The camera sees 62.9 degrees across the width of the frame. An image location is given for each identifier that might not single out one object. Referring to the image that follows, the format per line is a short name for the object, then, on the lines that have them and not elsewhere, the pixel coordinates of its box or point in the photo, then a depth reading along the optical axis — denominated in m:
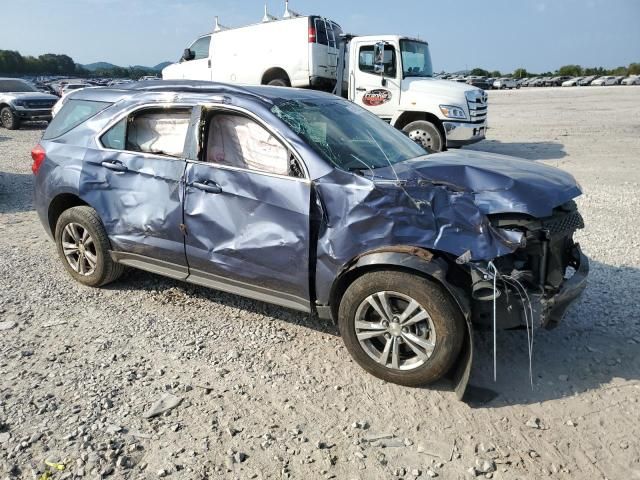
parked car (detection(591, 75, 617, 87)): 65.14
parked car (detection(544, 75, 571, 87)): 71.23
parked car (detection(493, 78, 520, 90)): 64.69
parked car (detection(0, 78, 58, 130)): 17.94
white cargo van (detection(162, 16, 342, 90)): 12.52
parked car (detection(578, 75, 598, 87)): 67.12
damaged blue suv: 3.16
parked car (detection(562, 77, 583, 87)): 67.81
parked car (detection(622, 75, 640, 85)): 61.90
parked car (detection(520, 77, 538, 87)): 72.96
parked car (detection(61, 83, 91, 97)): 27.77
